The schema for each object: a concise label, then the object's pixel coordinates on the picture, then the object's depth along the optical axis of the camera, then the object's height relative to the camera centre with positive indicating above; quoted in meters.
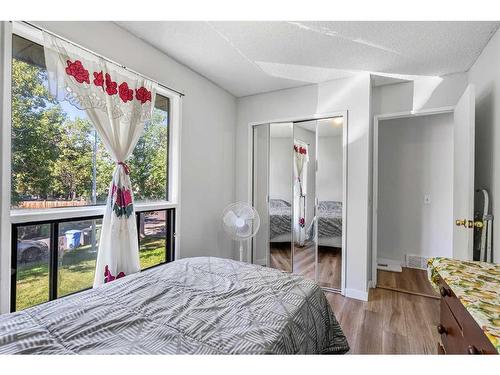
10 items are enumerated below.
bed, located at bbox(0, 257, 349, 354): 0.86 -0.58
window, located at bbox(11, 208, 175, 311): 1.41 -0.49
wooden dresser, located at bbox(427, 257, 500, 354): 0.73 -0.40
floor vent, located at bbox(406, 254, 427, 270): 3.45 -1.07
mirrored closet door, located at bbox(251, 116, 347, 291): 2.78 -0.10
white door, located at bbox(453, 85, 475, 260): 1.71 +0.11
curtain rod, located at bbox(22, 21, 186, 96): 1.40 +0.93
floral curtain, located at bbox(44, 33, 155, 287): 1.51 +0.54
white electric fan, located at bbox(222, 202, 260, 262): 2.57 -0.38
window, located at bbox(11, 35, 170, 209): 1.41 +0.25
